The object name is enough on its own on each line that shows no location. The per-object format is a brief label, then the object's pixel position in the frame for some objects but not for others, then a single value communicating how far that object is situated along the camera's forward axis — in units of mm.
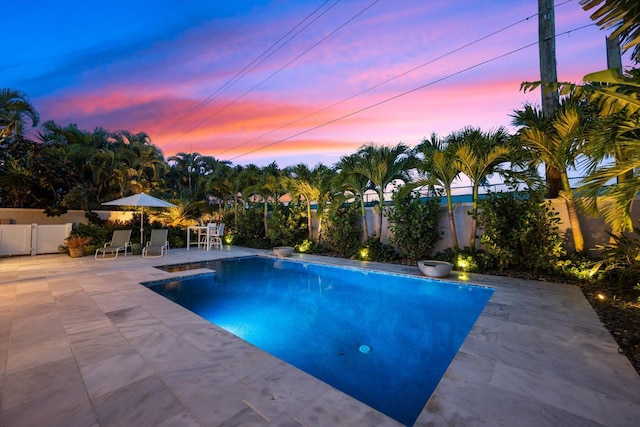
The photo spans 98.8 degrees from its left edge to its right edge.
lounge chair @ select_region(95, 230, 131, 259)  11140
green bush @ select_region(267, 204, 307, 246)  13055
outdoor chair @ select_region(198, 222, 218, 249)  13712
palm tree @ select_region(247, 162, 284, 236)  13625
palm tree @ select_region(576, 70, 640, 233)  2801
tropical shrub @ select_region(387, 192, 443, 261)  8945
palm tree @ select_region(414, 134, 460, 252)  8117
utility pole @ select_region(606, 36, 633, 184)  8430
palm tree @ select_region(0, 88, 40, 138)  11789
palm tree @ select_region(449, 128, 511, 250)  7449
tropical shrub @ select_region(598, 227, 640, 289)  4812
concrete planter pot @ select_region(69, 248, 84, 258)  10516
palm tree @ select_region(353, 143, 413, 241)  9906
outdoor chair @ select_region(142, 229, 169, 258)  11078
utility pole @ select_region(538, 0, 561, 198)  8034
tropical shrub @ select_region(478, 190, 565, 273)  6695
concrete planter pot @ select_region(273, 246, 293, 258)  11297
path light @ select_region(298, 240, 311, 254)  12547
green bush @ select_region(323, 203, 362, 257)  10914
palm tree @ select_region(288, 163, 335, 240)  11648
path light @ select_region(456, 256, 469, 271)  7801
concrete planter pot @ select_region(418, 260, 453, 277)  6977
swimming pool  3062
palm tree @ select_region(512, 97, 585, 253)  5863
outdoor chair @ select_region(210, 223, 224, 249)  14097
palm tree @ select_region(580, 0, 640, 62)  2455
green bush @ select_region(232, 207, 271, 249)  15195
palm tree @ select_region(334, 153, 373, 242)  10484
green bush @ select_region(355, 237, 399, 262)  9839
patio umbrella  11078
